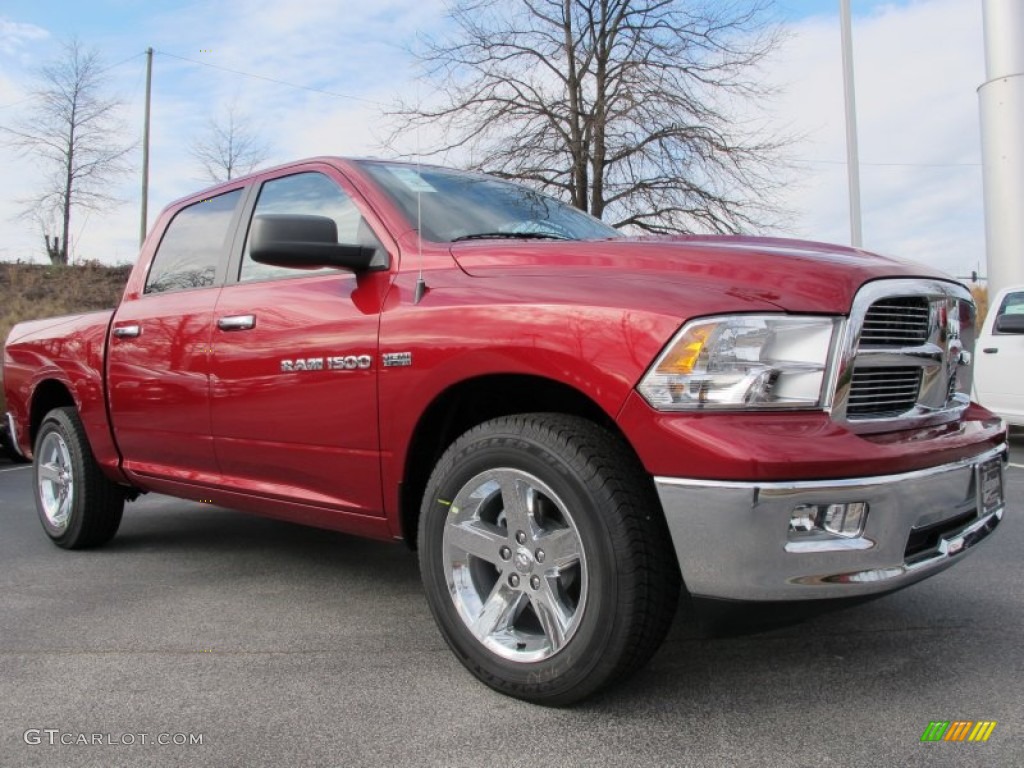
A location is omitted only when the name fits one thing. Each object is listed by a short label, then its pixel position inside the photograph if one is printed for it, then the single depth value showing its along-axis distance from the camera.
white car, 8.58
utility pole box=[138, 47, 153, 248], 26.06
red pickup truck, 2.23
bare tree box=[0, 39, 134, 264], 26.83
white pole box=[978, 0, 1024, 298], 14.33
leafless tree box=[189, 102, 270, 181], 27.38
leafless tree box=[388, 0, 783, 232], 16.56
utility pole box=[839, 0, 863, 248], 14.69
